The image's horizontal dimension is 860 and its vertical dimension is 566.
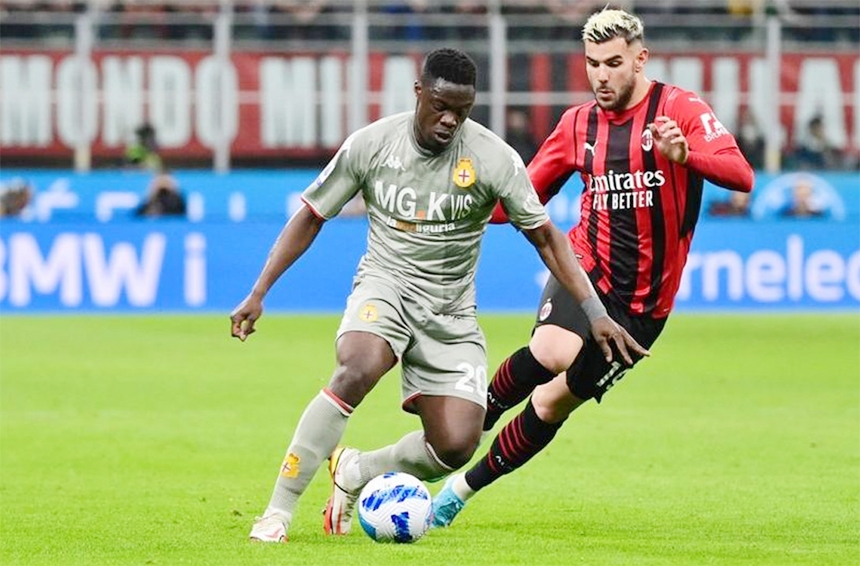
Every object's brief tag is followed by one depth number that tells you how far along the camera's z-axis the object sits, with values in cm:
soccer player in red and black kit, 1691
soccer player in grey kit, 1503
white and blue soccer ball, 1531
